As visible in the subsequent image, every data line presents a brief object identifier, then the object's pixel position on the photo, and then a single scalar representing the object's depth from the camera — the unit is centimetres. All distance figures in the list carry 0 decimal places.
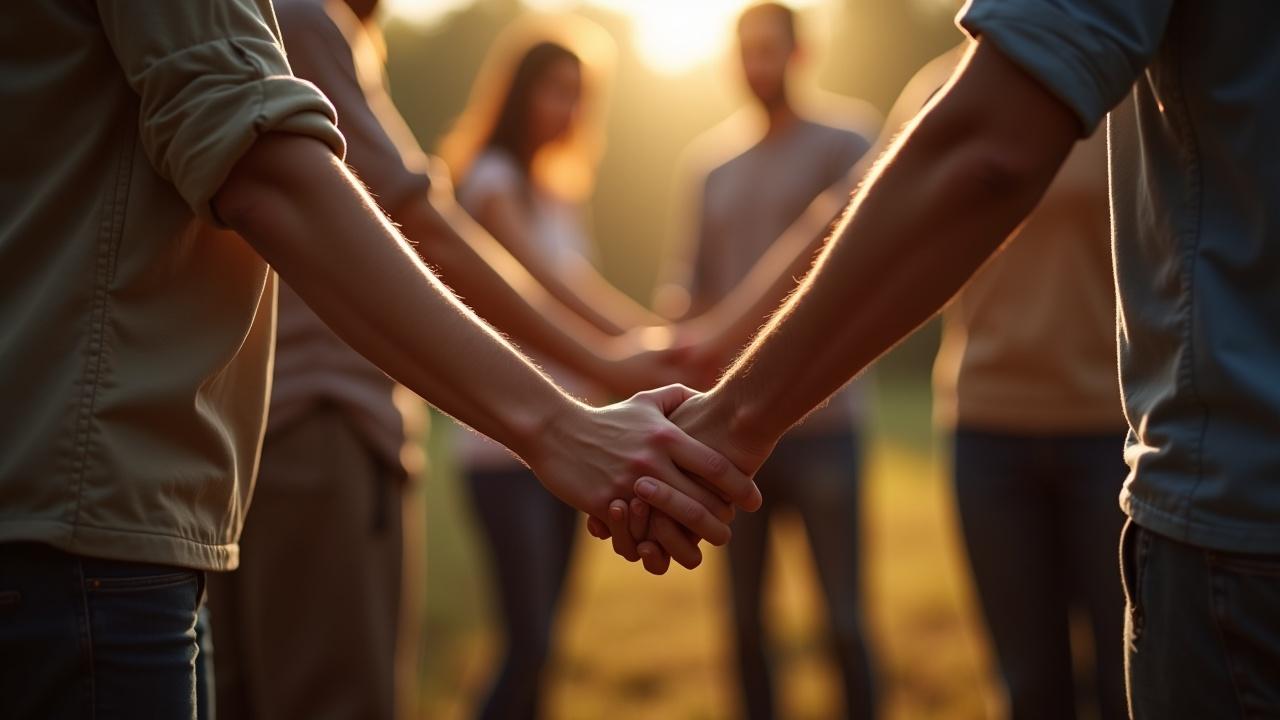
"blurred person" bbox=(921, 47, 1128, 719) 321
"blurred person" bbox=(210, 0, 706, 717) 264
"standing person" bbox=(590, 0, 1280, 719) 133
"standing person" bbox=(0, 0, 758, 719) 138
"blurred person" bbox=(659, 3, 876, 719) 420
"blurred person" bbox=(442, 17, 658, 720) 401
